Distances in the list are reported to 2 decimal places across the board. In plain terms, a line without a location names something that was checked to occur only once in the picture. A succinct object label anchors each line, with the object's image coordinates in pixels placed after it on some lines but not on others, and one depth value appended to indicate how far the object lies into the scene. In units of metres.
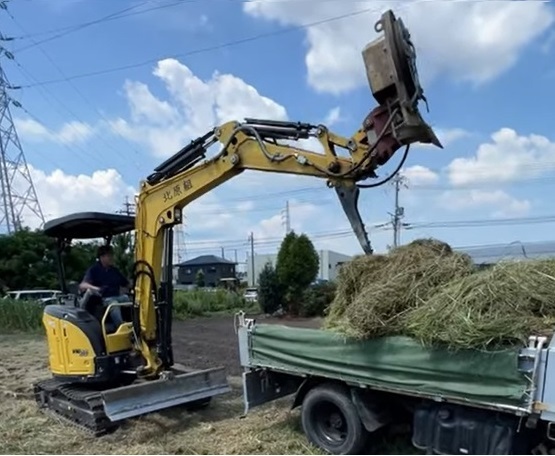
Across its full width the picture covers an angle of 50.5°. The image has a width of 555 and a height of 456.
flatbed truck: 4.18
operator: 7.40
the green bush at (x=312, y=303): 22.17
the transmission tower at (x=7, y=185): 36.25
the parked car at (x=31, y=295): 20.84
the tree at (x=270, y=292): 23.16
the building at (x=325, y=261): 58.34
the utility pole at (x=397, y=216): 40.75
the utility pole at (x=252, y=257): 56.97
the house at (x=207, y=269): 67.56
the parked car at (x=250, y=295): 30.35
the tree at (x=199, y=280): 47.13
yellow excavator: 6.15
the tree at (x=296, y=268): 22.56
